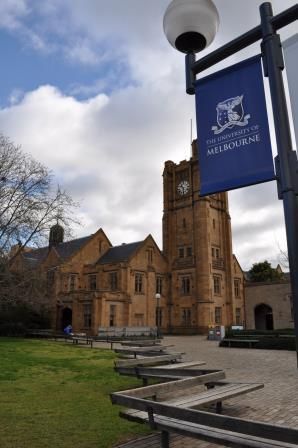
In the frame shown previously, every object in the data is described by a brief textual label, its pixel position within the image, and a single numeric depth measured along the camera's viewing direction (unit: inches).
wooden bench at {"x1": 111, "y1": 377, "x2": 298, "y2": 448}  162.6
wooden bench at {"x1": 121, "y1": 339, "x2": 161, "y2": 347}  749.3
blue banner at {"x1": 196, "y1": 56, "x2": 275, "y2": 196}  167.5
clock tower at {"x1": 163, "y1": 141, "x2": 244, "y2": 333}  1971.0
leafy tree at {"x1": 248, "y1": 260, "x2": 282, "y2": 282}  2866.6
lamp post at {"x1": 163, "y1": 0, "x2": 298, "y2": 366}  148.5
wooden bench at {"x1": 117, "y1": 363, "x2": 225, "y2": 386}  331.1
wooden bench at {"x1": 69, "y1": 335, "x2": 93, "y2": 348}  1172.6
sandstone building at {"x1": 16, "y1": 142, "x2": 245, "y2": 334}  1843.0
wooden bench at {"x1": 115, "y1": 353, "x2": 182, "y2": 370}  420.3
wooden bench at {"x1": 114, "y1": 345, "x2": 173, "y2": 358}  597.7
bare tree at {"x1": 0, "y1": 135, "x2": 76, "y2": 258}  1105.4
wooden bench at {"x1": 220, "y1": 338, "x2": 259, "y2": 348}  997.1
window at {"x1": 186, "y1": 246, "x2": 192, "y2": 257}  2081.7
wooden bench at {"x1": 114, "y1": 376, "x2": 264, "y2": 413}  255.3
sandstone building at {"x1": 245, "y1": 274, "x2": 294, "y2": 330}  2014.0
